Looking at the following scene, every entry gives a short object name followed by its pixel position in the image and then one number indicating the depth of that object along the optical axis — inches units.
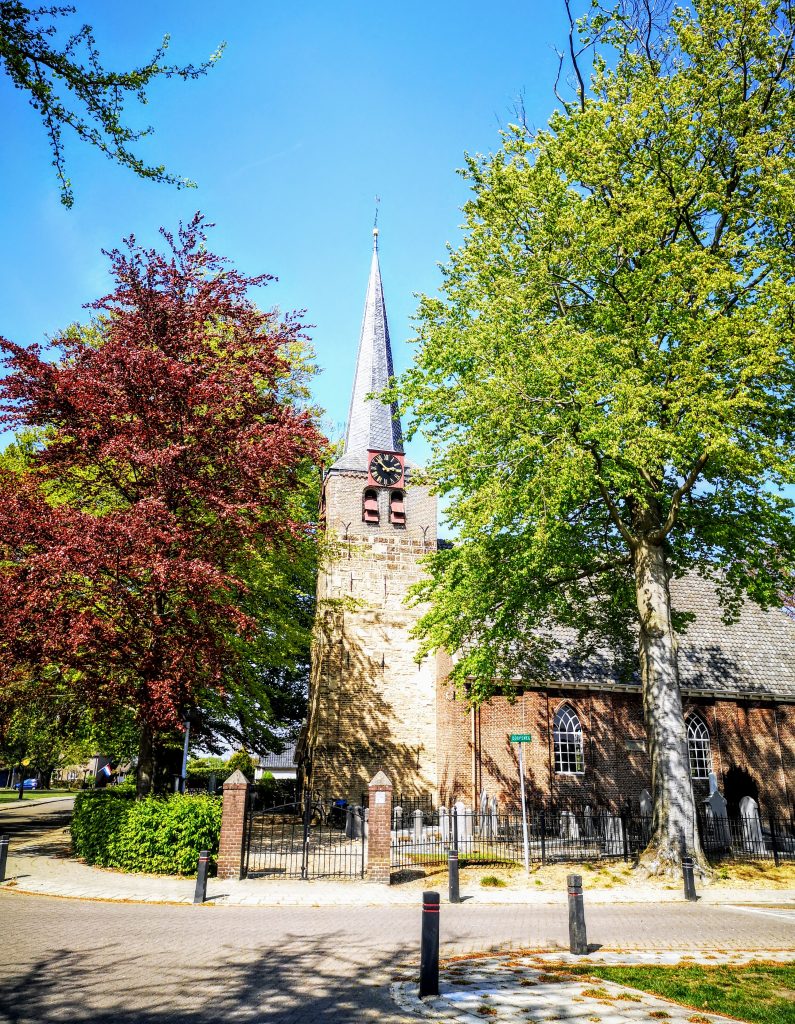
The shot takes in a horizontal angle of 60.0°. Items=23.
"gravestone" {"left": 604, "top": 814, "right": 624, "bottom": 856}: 610.2
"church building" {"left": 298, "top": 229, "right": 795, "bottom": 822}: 874.1
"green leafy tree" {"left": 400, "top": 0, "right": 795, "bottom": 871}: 508.1
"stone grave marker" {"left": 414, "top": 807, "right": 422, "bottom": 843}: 694.5
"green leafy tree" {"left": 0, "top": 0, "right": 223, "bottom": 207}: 204.4
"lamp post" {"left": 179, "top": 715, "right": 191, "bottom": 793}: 764.6
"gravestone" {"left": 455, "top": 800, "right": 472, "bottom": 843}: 681.0
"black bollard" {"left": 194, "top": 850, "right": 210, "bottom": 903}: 430.9
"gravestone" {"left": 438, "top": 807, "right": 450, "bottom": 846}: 692.5
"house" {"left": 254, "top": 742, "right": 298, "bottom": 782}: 2180.1
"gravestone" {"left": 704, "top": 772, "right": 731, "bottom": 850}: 701.3
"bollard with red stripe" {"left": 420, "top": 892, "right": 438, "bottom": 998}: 248.2
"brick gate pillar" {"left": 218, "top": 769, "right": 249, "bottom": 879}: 512.7
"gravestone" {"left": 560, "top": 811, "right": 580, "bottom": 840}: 700.7
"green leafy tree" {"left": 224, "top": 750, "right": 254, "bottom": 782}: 1285.7
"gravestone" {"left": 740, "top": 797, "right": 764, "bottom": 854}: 671.1
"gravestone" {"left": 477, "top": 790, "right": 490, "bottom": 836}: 694.0
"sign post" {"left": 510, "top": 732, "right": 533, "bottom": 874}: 540.5
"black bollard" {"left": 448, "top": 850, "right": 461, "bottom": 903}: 458.6
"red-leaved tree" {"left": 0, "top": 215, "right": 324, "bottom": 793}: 477.7
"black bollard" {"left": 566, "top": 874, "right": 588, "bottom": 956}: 310.0
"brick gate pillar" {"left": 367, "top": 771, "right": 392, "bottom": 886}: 526.9
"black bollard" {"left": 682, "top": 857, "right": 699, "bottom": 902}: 464.8
